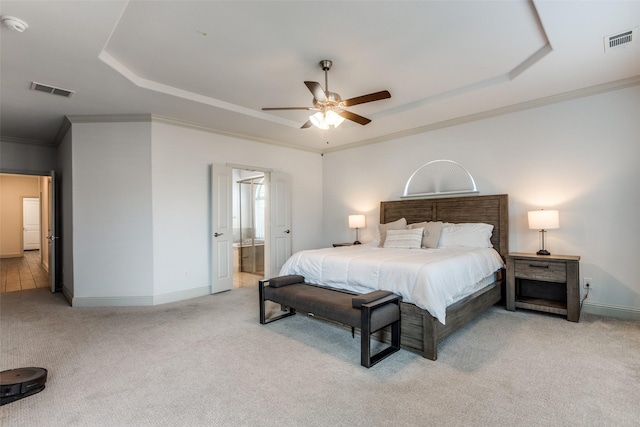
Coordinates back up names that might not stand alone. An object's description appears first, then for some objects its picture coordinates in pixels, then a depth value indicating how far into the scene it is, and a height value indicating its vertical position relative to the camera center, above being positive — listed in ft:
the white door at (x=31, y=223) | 35.94 -0.83
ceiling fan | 9.73 +3.57
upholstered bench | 8.36 -2.81
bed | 8.93 -1.52
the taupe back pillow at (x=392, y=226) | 16.14 -0.73
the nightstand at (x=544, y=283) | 11.55 -2.98
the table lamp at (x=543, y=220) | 12.28 -0.37
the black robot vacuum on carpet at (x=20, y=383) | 6.96 -3.80
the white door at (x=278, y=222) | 19.60 -0.52
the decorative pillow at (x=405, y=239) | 14.35 -1.24
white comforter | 9.07 -1.97
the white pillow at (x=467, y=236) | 14.15 -1.11
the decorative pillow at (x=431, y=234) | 14.56 -1.04
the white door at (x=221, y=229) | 16.74 -0.81
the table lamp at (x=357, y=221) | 19.35 -0.51
